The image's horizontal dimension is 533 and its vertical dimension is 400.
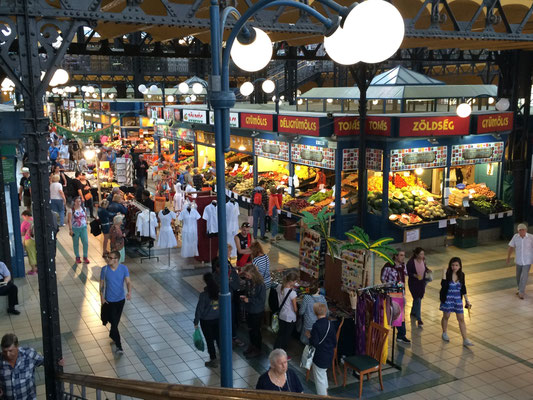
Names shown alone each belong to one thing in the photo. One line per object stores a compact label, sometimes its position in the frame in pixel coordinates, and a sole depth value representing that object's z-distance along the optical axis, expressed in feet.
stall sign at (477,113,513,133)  51.13
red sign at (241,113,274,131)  57.41
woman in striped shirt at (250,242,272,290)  31.55
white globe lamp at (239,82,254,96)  56.21
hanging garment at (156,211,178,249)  42.98
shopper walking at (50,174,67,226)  51.17
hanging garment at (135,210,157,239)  44.47
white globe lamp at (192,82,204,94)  56.64
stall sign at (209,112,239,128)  64.17
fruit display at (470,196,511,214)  51.24
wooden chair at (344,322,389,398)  24.80
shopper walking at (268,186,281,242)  53.10
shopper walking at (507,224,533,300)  36.06
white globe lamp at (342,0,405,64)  9.20
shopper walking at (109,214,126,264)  39.45
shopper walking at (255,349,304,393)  17.12
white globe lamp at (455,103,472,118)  46.73
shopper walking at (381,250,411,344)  29.35
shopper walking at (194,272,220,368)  26.27
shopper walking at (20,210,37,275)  39.58
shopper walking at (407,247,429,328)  31.17
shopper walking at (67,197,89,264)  42.45
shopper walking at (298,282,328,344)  25.77
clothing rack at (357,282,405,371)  26.99
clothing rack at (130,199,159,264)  44.73
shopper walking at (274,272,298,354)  27.07
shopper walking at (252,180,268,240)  51.88
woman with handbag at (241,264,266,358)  27.78
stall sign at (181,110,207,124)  71.61
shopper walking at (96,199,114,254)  44.16
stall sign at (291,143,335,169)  50.62
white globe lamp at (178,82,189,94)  59.95
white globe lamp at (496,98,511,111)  54.39
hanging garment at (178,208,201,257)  42.60
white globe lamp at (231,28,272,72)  14.39
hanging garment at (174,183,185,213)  53.98
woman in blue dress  29.19
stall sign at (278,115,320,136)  50.42
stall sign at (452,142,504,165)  51.89
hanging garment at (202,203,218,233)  42.47
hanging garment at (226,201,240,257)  45.06
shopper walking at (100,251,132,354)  28.22
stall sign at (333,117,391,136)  48.06
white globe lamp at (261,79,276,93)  51.06
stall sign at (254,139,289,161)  57.21
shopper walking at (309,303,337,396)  23.07
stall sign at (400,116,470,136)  47.52
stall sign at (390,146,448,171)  48.70
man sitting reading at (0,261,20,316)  31.96
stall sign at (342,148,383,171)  48.85
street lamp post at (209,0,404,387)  9.29
